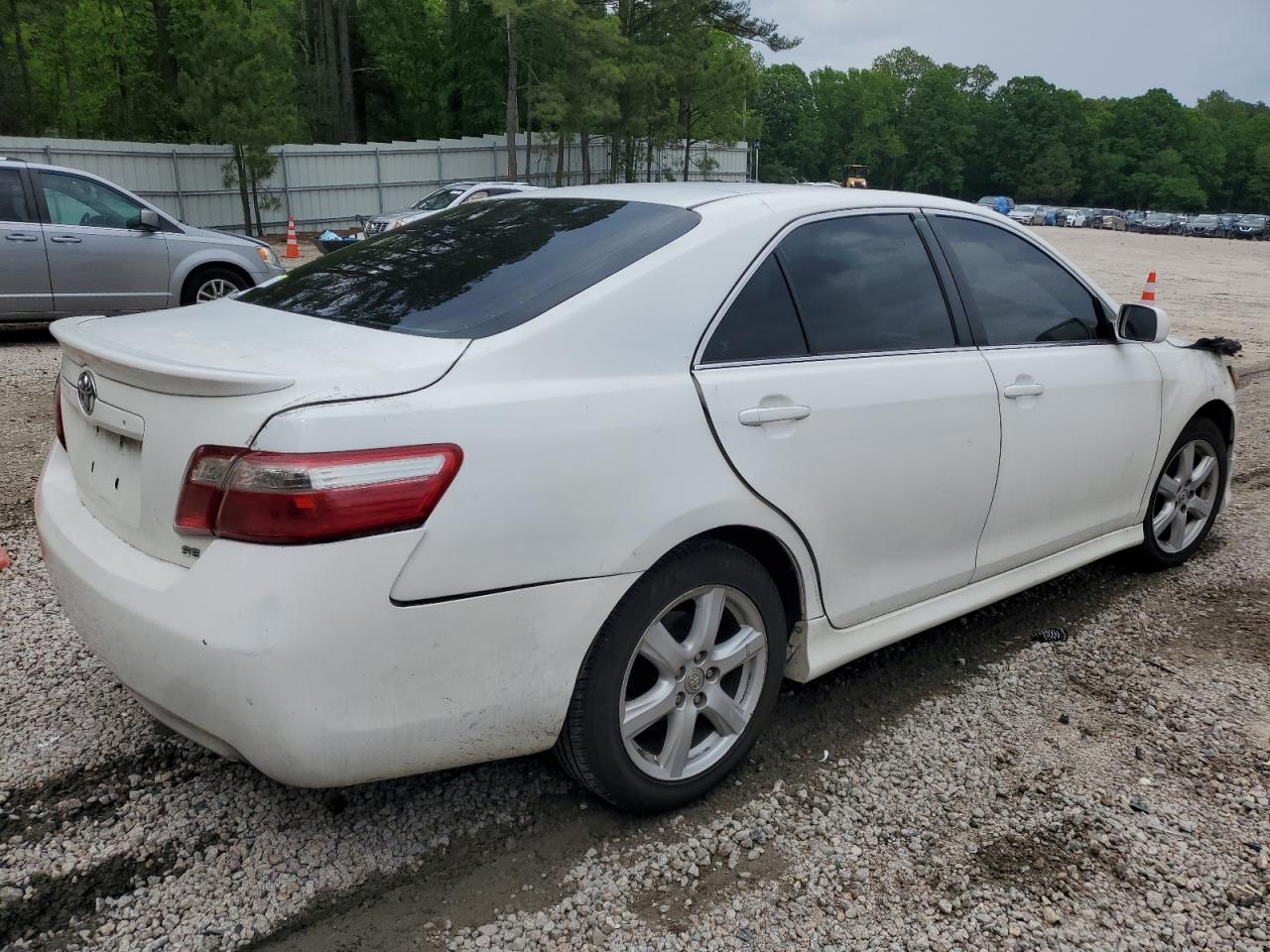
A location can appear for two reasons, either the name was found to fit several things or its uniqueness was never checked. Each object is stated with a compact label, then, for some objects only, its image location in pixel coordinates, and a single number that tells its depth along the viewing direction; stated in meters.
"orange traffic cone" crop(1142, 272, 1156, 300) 12.73
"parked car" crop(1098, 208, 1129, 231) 66.12
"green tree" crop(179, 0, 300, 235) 23.14
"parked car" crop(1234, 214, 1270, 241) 59.47
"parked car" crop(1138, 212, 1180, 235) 63.84
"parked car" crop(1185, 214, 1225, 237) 62.34
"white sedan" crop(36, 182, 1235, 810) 2.06
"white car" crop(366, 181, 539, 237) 18.03
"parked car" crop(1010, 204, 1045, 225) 65.81
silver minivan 9.12
